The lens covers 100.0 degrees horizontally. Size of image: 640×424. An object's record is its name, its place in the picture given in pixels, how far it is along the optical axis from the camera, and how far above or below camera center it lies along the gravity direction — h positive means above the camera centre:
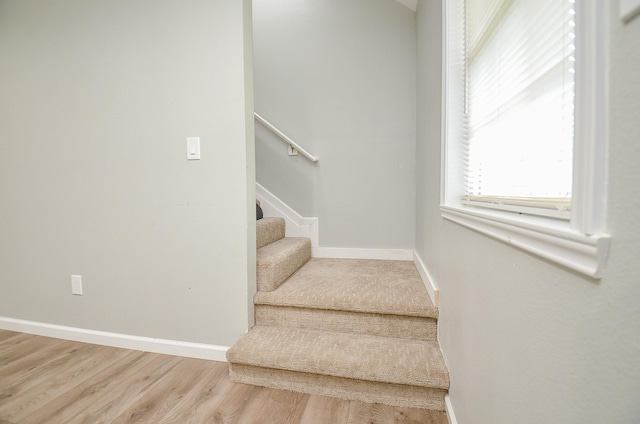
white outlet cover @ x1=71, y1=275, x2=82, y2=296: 1.71 -0.51
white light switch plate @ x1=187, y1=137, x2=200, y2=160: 1.47 +0.30
